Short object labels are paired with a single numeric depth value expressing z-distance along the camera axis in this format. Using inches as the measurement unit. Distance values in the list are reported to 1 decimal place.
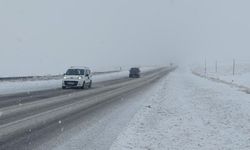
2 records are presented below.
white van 1445.6
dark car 2586.1
